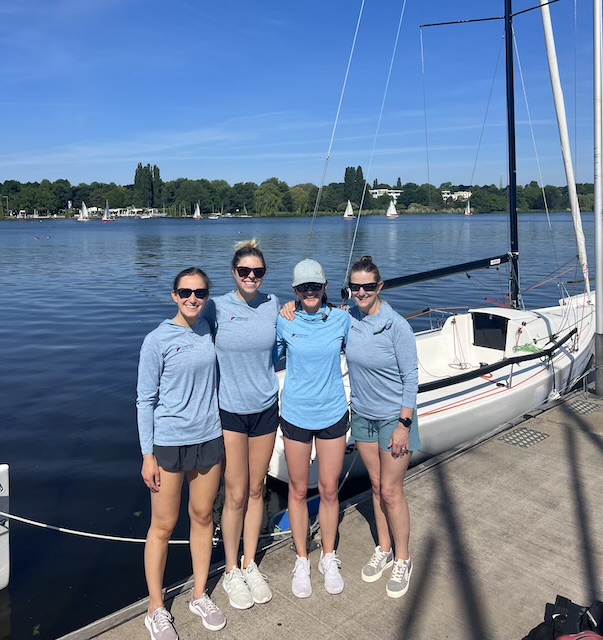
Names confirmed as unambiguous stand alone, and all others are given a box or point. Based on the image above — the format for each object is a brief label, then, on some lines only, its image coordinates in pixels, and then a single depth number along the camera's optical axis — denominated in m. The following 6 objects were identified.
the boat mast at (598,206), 6.97
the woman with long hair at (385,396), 3.50
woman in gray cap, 3.42
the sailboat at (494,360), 6.62
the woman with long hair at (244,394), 3.34
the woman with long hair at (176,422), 3.10
